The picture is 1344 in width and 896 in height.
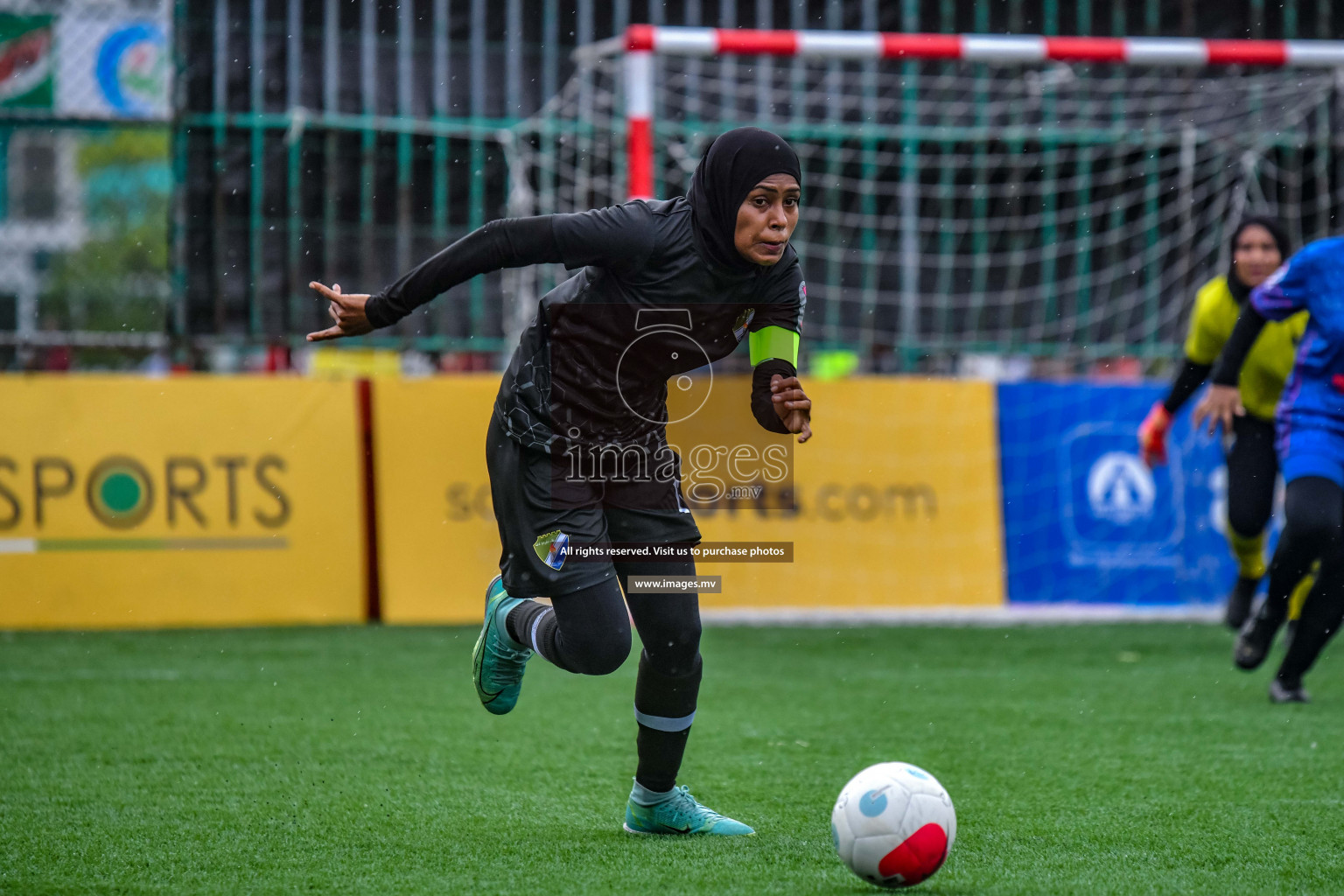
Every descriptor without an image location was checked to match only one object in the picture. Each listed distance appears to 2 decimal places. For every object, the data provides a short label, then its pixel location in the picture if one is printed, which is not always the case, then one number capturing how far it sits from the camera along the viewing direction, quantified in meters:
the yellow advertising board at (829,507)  18.83
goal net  25.34
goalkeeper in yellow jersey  14.53
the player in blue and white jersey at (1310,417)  11.89
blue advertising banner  20.20
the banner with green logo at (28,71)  22.98
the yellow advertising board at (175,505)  17.97
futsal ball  6.79
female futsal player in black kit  7.89
